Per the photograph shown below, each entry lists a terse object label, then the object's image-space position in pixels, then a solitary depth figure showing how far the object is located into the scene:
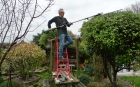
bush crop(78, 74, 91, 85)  5.54
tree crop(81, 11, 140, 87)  4.17
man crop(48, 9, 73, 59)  3.74
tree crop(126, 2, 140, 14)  18.29
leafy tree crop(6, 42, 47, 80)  6.50
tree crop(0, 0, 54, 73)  1.88
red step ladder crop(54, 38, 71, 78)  3.90
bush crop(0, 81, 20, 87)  4.78
